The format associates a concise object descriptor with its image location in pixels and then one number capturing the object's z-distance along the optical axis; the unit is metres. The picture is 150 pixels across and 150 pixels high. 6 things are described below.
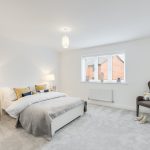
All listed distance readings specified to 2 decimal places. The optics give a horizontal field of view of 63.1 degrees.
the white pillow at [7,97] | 3.35
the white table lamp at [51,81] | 5.01
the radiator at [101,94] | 4.44
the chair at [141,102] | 3.07
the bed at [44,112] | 2.41
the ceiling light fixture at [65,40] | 2.92
